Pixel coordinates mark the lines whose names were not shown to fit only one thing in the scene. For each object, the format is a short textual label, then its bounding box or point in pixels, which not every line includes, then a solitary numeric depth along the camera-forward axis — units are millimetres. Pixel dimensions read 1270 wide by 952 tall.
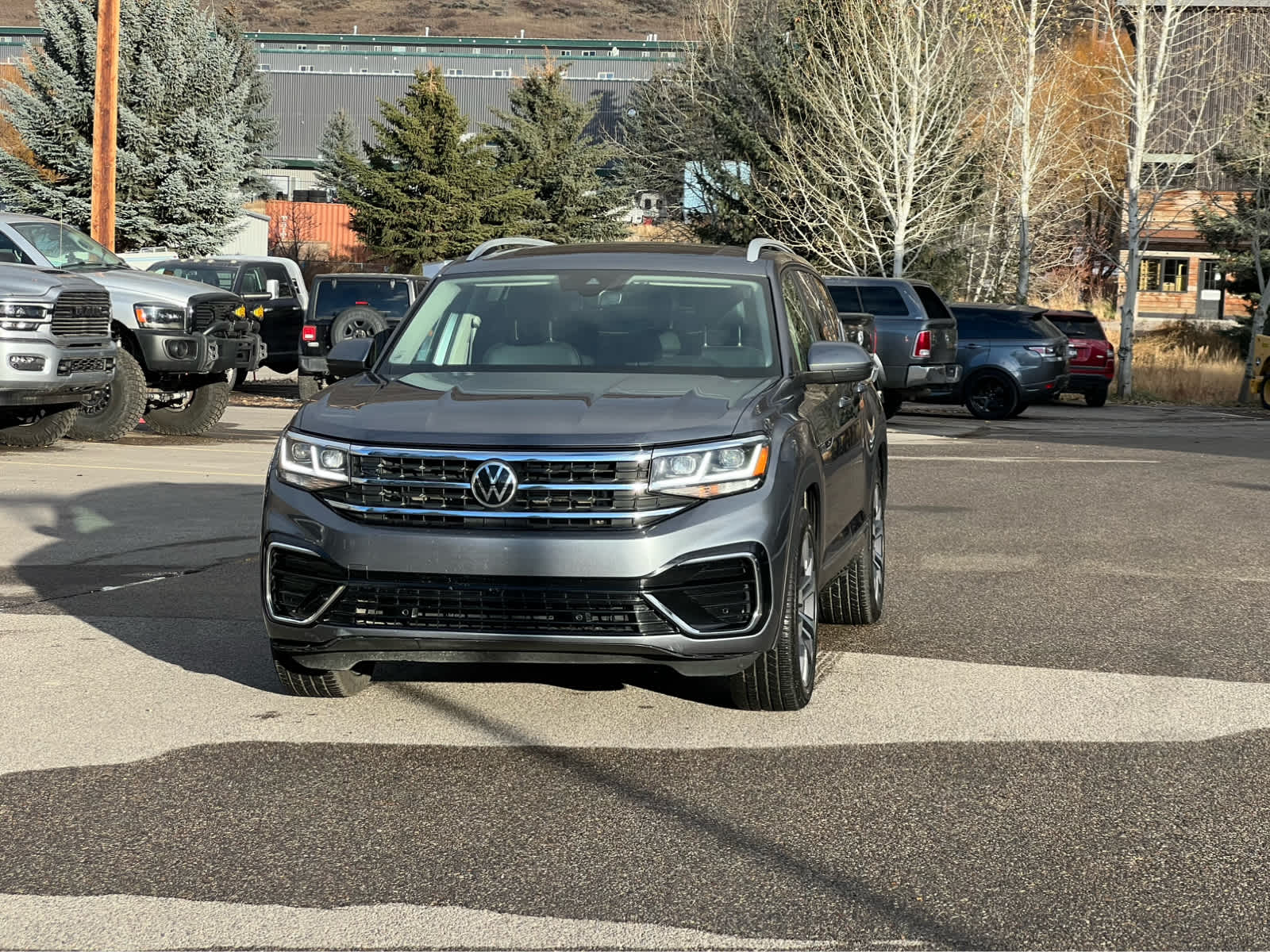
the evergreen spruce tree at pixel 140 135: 42531
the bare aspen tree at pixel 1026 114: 37500
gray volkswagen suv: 5734
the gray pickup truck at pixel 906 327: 23203
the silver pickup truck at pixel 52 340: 14828
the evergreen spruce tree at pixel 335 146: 70150
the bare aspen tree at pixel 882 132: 38375
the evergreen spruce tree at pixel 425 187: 47750
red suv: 29797
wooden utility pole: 24047
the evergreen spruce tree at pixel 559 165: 53969
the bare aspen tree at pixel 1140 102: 34844
